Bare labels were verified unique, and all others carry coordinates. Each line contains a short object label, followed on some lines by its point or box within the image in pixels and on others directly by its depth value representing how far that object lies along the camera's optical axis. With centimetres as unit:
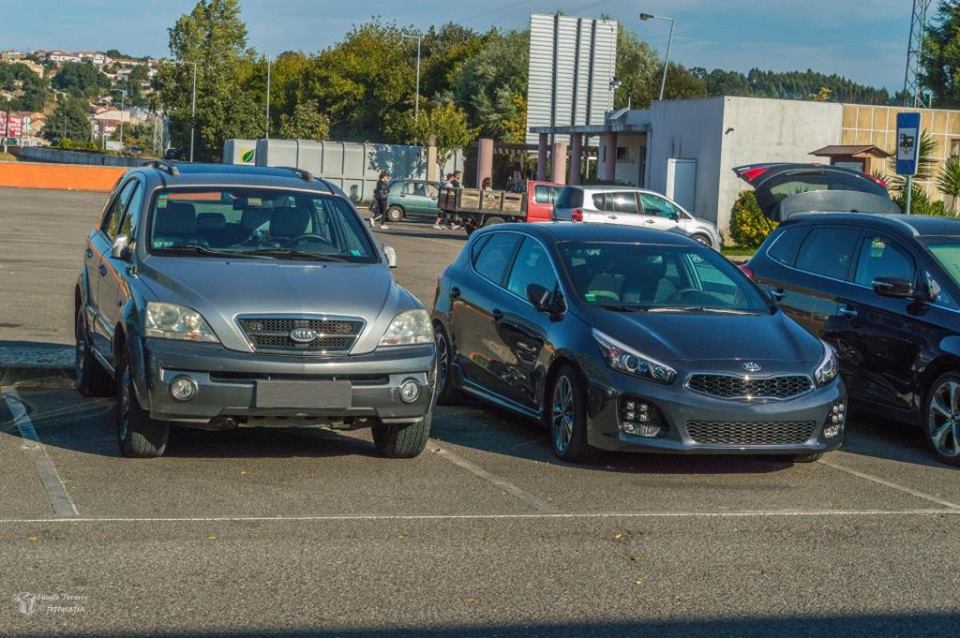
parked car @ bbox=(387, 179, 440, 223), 4788
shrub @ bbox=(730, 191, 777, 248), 3816
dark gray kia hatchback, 852
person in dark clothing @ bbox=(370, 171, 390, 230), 4444
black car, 963
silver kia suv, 798
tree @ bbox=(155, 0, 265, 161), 9062
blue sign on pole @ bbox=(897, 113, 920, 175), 1822
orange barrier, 6212
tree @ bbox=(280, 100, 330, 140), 9031
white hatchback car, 3256
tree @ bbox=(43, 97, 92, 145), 17576
